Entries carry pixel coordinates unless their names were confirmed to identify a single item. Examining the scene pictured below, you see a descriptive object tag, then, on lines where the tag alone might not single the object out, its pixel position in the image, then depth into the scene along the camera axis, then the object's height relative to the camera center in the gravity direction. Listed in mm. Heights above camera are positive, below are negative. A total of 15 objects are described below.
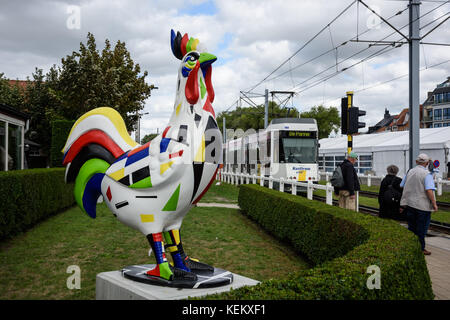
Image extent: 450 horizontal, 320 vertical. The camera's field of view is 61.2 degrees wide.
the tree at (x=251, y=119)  56188 +6332
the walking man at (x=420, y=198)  6739 -670
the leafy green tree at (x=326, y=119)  55750 +6158
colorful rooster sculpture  3662 -21
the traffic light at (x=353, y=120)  9445 +1014
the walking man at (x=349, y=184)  8977 -560
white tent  21031 +842
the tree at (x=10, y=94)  25812 +4673
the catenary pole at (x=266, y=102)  24250 +3825
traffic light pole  9570 +1456
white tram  16953 +530
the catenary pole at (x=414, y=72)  9945 +2360
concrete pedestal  3639 -1299
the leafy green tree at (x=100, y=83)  18453 +4030
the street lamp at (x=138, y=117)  22719 +2668
